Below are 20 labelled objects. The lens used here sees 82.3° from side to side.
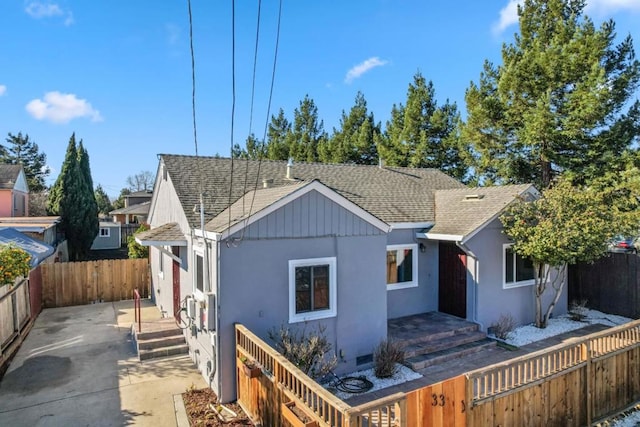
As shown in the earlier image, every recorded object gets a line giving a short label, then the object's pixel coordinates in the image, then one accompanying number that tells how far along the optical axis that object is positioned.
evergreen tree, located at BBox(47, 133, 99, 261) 25.23
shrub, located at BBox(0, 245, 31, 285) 6.92
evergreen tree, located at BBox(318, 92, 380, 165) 30.95
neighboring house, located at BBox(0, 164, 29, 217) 25.25
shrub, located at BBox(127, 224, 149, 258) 18.83
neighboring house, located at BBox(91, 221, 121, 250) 34.22
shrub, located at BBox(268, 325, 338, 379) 7.04
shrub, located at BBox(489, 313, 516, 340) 10.55
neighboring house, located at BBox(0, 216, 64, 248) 15.38
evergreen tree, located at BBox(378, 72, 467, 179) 26.25
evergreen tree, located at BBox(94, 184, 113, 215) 53.61
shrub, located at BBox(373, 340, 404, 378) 8.13
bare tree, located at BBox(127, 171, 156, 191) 75.09
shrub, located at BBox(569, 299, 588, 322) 12.48
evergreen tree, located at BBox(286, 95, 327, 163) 36.28
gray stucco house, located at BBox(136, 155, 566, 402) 7.42
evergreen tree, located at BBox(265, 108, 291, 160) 38.56
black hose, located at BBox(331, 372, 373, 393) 7.59
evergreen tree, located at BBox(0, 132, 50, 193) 50.62
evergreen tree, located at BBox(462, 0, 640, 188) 16.14
